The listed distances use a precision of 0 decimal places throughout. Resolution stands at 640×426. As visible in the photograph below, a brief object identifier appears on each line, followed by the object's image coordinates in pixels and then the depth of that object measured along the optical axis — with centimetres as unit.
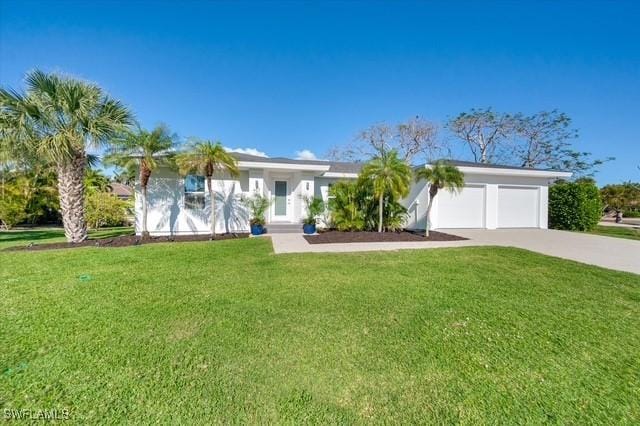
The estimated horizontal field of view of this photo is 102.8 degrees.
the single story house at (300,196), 1173
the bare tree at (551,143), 2577
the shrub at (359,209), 1224
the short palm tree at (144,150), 930
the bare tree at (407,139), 2809
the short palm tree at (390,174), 1064
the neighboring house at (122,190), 2975
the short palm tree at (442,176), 1021
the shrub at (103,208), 1434
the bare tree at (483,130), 2727
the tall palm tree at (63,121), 812
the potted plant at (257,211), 1135
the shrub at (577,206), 1434
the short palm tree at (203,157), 978
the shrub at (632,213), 3133
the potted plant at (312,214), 1185
